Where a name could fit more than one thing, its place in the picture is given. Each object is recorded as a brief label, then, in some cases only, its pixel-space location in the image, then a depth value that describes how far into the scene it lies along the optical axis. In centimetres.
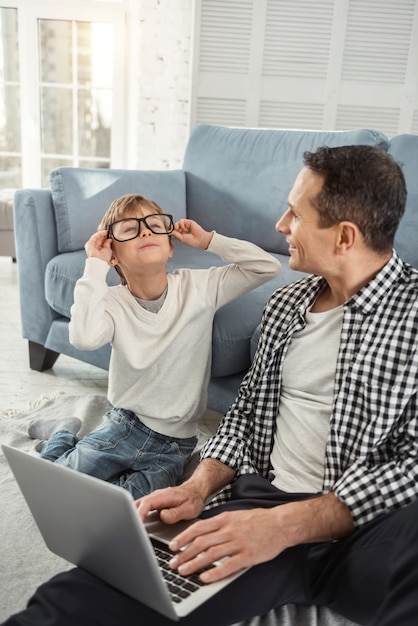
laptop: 79
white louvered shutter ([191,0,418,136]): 427
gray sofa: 217
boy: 157
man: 93
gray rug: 122
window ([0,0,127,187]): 471
